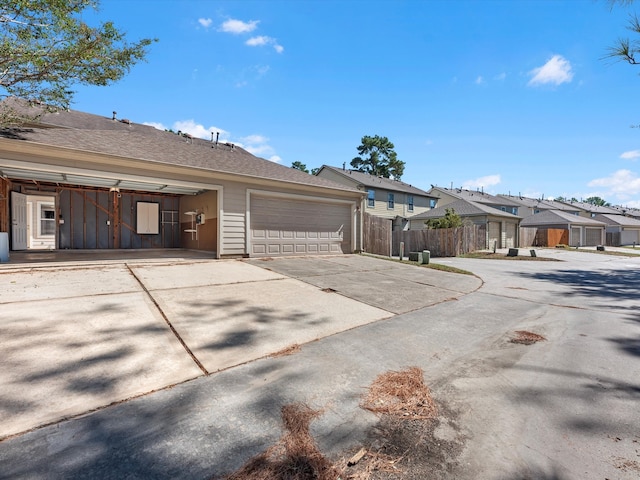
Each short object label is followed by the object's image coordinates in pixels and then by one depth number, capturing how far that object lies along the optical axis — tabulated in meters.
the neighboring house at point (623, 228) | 36.72
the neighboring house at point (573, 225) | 30.30
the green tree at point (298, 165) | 51.50
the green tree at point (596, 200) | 103.76
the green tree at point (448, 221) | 20.38
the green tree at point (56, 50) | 6.30
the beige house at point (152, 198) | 8.16
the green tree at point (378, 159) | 42.41
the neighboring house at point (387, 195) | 25.84
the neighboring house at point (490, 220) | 24.34
